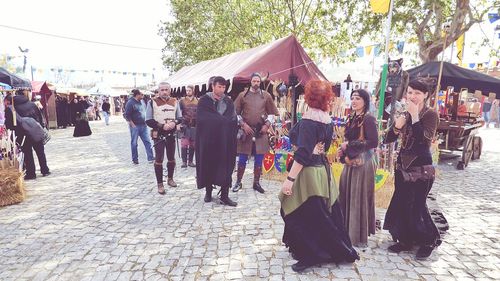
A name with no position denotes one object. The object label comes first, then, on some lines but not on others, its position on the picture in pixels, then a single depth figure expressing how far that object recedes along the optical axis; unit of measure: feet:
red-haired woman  9.07
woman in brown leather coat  9.84
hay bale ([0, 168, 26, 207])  16.15
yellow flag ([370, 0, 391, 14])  23.97
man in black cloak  15.33
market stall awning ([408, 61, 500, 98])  27.25
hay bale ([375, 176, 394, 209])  16.22
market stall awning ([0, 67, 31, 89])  28.34
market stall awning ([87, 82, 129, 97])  97.45
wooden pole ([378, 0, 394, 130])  17.54
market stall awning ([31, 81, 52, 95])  58.70
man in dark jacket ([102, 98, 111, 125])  68.70
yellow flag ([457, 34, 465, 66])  45.00
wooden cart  25.12
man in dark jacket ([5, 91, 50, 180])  20.24
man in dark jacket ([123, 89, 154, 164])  26.11
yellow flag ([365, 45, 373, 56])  45.85
